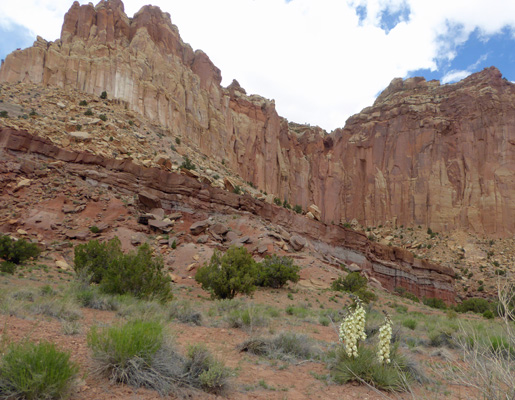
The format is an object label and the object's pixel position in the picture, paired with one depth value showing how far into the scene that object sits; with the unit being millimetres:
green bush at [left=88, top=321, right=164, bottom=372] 4703
